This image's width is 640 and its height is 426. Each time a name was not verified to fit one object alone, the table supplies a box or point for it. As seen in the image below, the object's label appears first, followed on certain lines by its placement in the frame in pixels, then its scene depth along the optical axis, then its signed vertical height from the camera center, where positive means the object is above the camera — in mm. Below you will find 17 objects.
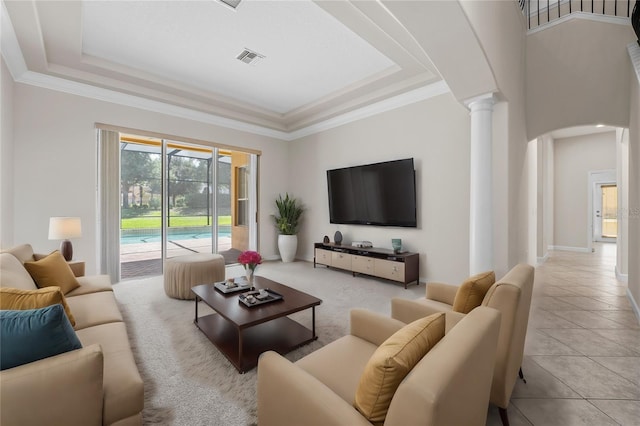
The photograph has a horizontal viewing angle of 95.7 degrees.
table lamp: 3484 -208
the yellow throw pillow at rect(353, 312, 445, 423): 940 -524
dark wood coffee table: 2222 -1079
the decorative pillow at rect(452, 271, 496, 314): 1749 -493
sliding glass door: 5051 +226
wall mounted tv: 4605 +327
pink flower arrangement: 2781 -445
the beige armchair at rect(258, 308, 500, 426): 799 -653
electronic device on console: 5078 -549
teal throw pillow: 1155 -506
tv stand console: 4307 -791
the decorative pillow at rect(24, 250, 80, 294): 2459 -520
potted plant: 6312 -306
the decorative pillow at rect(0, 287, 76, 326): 1404 -423
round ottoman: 3654 -783
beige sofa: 1089 -748
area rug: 1750 -1142
